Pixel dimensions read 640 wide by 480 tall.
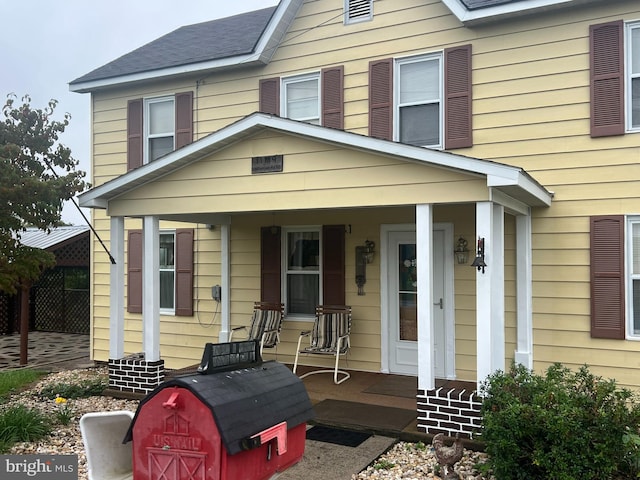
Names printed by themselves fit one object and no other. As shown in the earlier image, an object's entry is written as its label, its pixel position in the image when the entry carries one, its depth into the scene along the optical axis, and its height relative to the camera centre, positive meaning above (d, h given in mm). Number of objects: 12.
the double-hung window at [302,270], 7961 -271
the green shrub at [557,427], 3779 -1207
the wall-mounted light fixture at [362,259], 7477 -117
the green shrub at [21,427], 5031 -1603
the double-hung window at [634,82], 6043 +1789
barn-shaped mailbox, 2455 -809
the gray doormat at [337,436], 5059 -1695
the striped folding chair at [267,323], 7633 -992
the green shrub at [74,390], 6789 -1684
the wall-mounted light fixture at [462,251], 6918 -6
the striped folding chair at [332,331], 7157 -1031
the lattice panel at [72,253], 14016 -44
